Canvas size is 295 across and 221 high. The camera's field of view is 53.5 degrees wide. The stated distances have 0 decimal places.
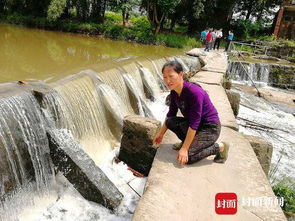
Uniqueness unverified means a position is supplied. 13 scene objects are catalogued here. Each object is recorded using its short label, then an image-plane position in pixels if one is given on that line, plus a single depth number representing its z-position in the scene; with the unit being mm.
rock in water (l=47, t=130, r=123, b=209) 4094
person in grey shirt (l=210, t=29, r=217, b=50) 18164
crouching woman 3240
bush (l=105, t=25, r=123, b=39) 23333
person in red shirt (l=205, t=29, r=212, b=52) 17069
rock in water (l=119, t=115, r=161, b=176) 4500
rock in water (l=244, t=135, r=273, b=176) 4273
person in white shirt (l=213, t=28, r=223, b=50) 18475
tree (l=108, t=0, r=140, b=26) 24281
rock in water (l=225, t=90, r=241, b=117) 7308
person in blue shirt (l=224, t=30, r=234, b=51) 18422
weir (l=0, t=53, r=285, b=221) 2805
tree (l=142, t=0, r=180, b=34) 21966
